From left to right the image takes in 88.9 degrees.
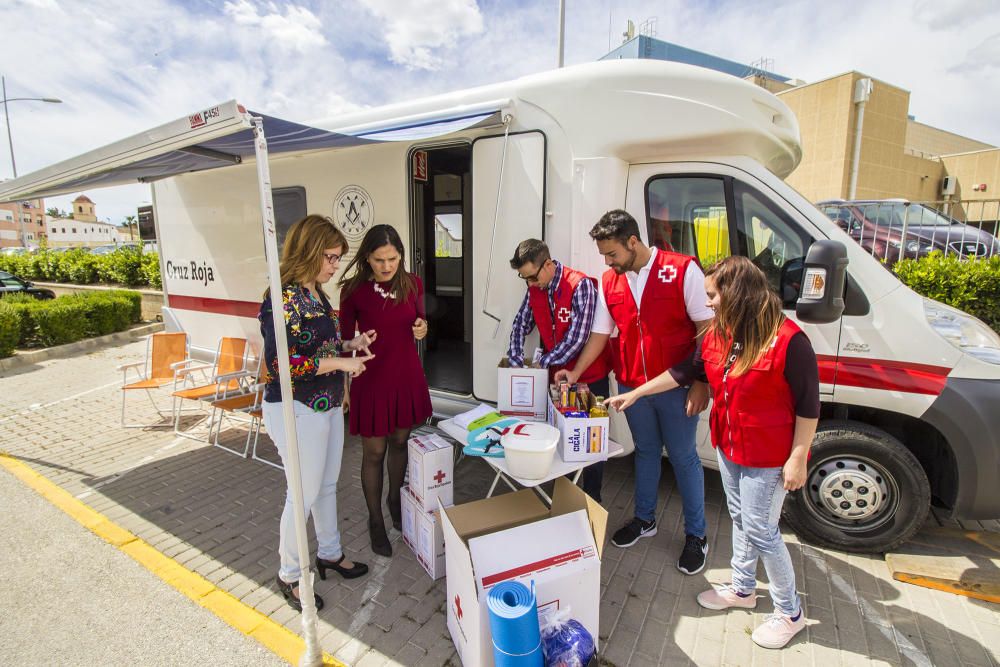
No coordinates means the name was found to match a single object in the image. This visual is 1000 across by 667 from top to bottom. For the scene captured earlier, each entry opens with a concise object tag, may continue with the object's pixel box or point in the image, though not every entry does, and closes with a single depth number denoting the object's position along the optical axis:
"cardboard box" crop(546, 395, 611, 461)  2.46
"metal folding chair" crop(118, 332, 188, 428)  4.97
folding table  2.36
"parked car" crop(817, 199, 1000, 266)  7.91
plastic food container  2.25
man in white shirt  2.53
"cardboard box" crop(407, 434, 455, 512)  2.69
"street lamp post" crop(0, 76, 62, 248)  21.80
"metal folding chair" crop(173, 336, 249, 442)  4.52
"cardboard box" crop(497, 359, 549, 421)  2.81
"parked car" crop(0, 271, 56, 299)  11.47
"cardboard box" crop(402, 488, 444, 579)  2.67
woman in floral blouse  2.27
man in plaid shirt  2.86
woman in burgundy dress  2.65
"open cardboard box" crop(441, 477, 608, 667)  2.00
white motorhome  2.63
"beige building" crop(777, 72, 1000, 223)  19.72
